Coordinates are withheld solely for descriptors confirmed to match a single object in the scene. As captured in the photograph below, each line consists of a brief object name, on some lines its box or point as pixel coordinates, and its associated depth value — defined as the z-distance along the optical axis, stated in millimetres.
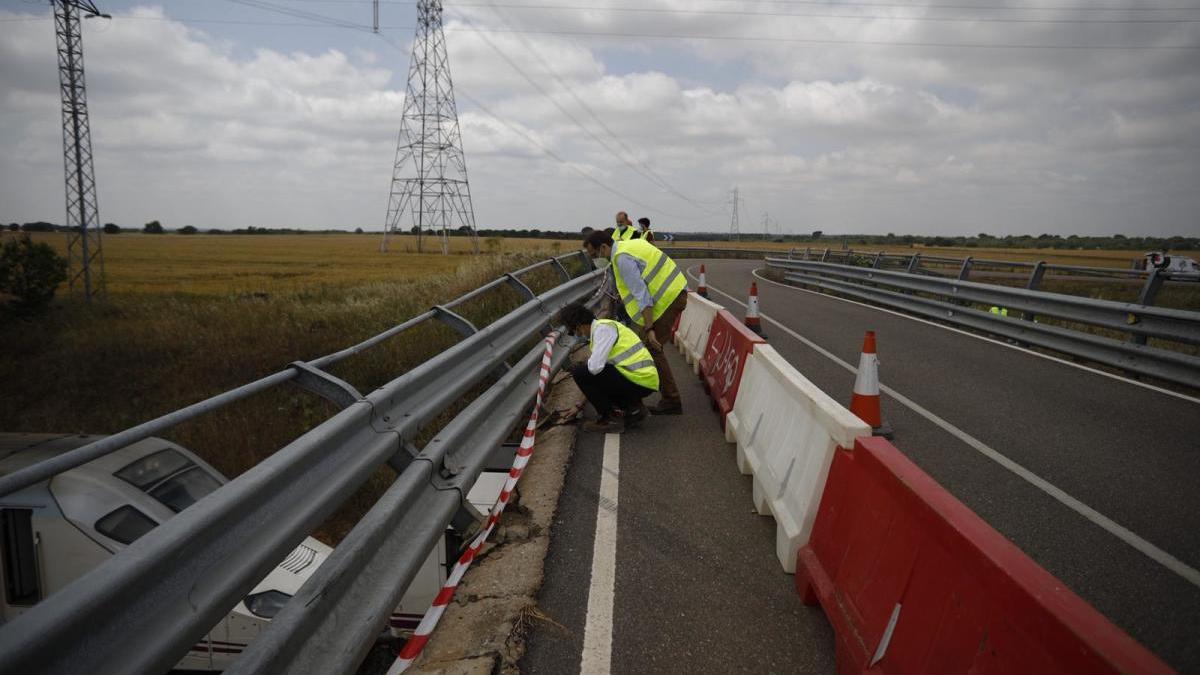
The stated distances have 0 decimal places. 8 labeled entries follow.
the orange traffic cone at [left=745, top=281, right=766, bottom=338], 10820
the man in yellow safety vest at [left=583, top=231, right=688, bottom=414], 6930
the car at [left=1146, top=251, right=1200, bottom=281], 13791
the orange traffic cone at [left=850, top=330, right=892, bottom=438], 5414
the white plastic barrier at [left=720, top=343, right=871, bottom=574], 3652
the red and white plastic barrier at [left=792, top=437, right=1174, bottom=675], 1740
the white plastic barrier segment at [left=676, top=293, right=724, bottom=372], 9070
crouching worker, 6418
